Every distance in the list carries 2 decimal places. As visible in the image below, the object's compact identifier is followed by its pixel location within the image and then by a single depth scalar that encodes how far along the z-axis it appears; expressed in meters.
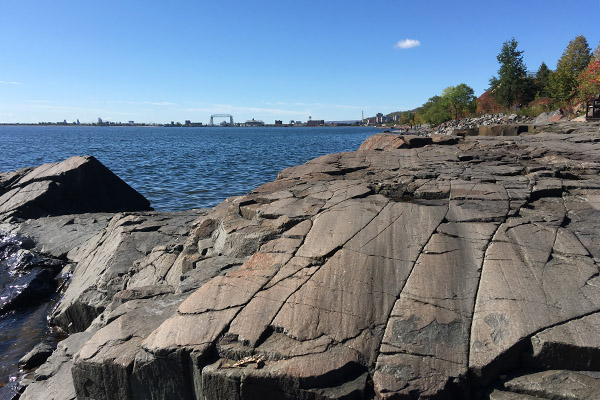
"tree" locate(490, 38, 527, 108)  47.06
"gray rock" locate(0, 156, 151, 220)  11.73
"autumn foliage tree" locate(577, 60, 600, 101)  24.17
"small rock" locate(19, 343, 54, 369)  5.54
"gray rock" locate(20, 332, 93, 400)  4.42
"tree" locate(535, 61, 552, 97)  45.80
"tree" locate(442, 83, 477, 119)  70.25
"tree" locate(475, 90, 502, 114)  55.19
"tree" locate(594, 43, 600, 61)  35.75
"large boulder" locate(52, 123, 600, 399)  3.24
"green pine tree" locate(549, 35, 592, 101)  31.56
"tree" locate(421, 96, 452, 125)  69.81
